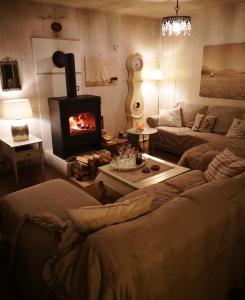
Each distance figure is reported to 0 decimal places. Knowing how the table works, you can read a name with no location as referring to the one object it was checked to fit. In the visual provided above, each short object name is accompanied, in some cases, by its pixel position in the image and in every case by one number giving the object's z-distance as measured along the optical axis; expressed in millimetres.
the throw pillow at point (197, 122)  4383
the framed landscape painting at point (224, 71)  4211
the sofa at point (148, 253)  1093
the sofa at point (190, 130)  4090
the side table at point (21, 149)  3383
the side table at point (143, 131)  4092
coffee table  2508
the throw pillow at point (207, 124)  4293
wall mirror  3514
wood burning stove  3656
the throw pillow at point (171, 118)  4684
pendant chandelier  2803
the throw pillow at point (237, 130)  3793
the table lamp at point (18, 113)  3361
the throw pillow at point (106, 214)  1304
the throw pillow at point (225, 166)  2229
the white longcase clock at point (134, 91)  4826
